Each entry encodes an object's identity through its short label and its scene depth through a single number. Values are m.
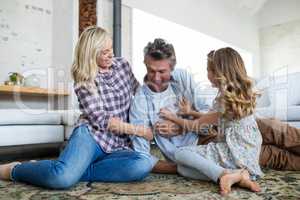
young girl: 1.35
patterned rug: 1.13
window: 4.27
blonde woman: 1.33
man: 1.51
